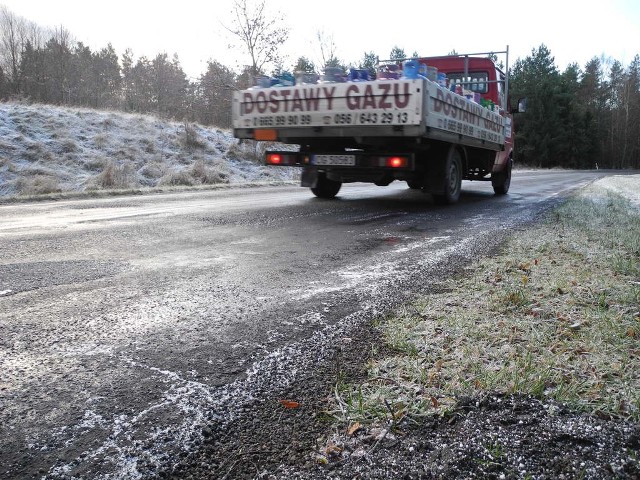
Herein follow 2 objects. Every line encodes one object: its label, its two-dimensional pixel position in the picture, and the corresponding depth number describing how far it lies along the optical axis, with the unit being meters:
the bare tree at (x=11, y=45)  34.94
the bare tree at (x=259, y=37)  24.23
